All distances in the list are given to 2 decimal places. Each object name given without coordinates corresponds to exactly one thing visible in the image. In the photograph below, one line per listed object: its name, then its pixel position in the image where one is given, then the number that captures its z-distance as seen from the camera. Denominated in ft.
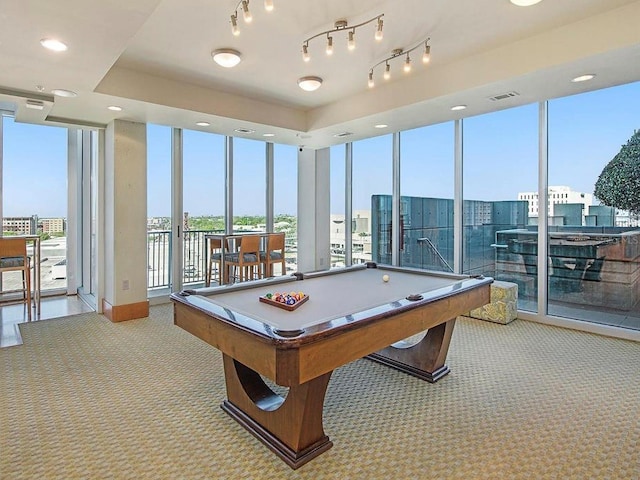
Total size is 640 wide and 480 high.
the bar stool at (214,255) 18.91
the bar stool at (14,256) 14.29
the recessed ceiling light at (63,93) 11.50
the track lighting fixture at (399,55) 10.39
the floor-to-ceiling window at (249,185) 21.18
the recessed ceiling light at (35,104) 12.07
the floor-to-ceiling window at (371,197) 20.74
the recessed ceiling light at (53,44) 8.19
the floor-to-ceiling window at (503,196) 15.40
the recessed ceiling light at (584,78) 10.52
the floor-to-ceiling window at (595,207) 13.23
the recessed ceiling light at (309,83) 12.88
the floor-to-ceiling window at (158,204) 18.29
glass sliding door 19.27
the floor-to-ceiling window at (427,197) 17.98
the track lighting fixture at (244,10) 7.67
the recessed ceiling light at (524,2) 8.41
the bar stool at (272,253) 19.45
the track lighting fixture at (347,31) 9.16
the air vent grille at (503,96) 12.09
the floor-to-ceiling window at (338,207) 23.44
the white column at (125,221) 15.14
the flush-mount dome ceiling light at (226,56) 10.98
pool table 5.82
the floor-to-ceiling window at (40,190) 17.94
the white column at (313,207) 23.36
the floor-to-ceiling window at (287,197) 22.90
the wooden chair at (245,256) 18.10
